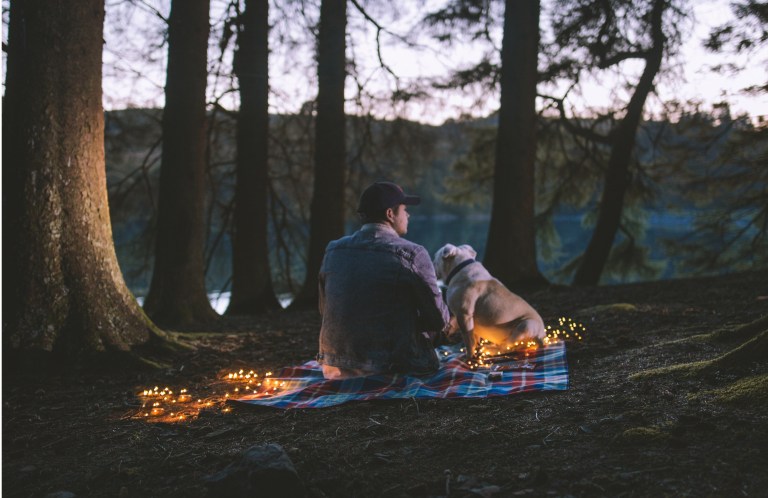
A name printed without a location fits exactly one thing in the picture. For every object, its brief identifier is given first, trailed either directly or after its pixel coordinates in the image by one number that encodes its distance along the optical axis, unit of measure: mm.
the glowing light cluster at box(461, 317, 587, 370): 5320
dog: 5410
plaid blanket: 4254
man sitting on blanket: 4645
